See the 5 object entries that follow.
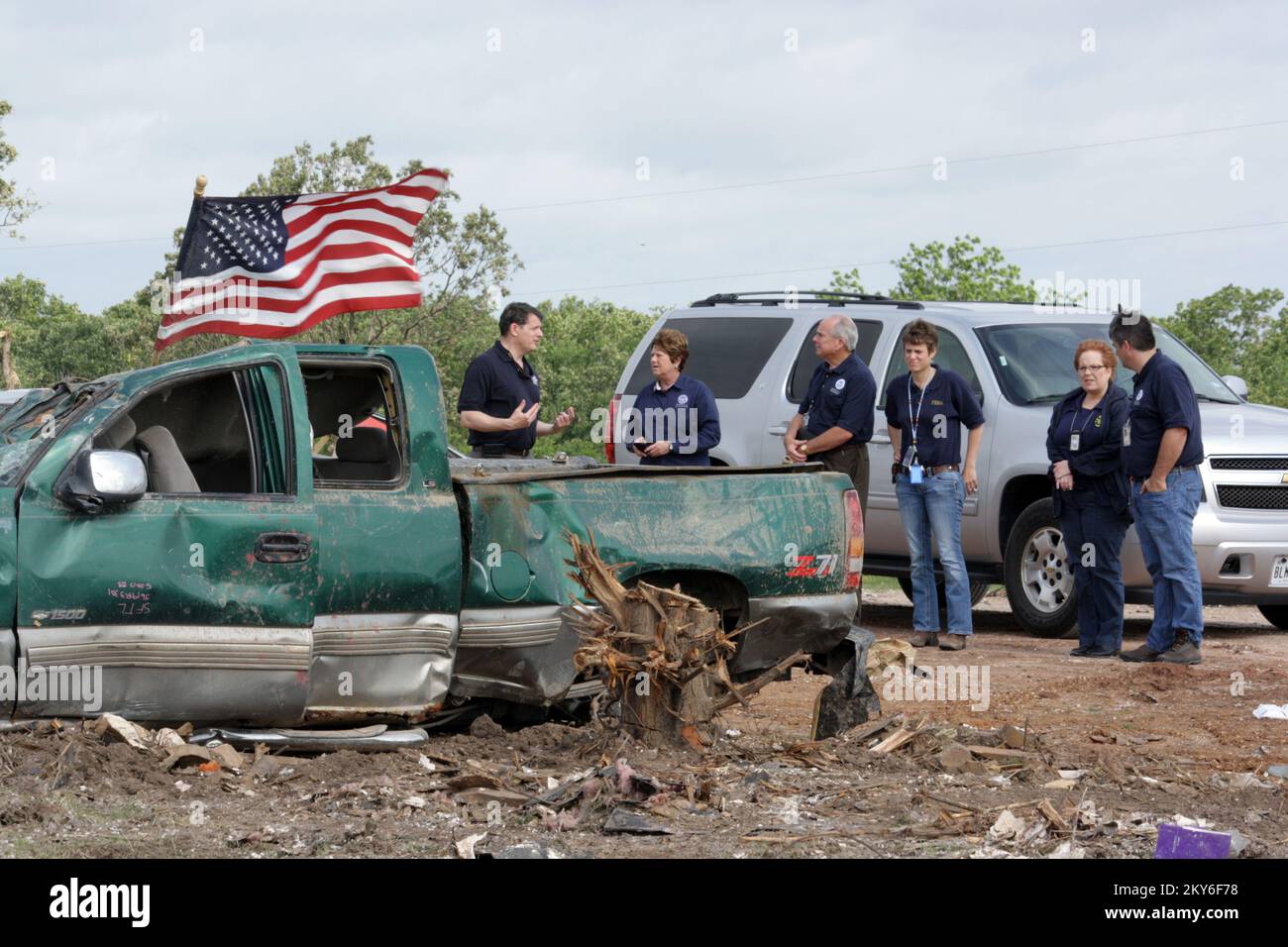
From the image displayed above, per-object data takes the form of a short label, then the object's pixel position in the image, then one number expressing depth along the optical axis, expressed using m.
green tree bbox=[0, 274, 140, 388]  43.06
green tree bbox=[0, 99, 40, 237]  29.93
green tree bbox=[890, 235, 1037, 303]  47.41
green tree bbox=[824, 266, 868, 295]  47.15
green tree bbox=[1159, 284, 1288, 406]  48.56
